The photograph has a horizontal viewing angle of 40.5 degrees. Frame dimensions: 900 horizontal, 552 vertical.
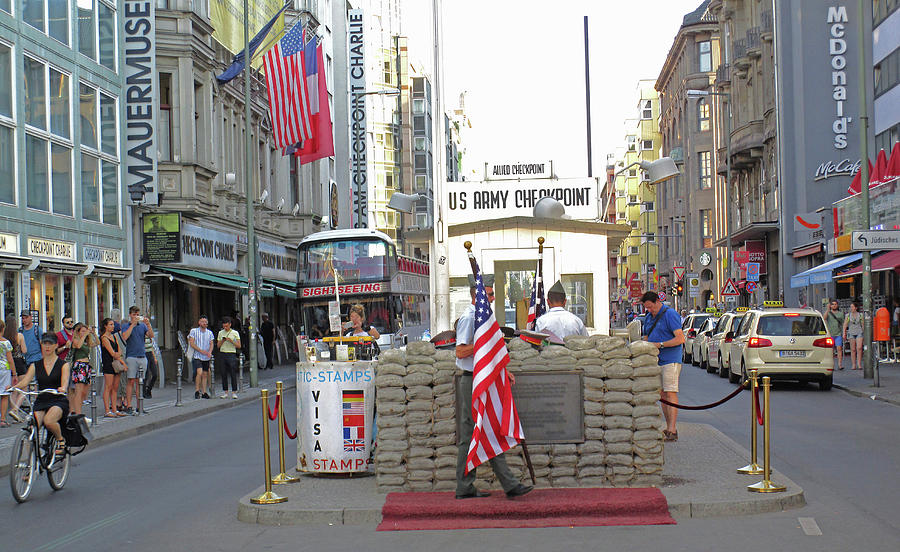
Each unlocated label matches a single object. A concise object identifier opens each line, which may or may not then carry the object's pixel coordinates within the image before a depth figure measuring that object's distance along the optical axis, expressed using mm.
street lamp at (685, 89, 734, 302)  56312
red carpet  9559
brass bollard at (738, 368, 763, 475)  10972
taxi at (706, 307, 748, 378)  29855
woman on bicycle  12461
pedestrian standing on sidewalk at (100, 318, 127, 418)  21344
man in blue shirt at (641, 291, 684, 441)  14461
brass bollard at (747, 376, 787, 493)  10281
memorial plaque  10609
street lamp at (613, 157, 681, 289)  18734
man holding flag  9992
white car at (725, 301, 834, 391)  24609
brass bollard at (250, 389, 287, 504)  10484
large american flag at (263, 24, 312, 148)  35656
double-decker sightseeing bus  33062
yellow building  118625
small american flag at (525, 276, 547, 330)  16156
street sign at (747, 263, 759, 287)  44844
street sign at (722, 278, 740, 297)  44844
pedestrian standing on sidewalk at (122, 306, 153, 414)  22828
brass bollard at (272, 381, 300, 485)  11692
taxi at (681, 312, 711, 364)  39938
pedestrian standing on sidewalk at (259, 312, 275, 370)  41719
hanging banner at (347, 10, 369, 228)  64750
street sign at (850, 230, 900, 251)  24531
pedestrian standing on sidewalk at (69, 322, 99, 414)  19750
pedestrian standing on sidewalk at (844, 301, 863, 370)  32250
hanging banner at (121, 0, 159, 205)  31453
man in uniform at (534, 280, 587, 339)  12336
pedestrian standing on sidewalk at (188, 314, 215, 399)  26078
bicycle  11734
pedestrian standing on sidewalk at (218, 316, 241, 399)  26641
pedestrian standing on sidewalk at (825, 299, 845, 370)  33344
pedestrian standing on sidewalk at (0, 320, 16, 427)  19828
